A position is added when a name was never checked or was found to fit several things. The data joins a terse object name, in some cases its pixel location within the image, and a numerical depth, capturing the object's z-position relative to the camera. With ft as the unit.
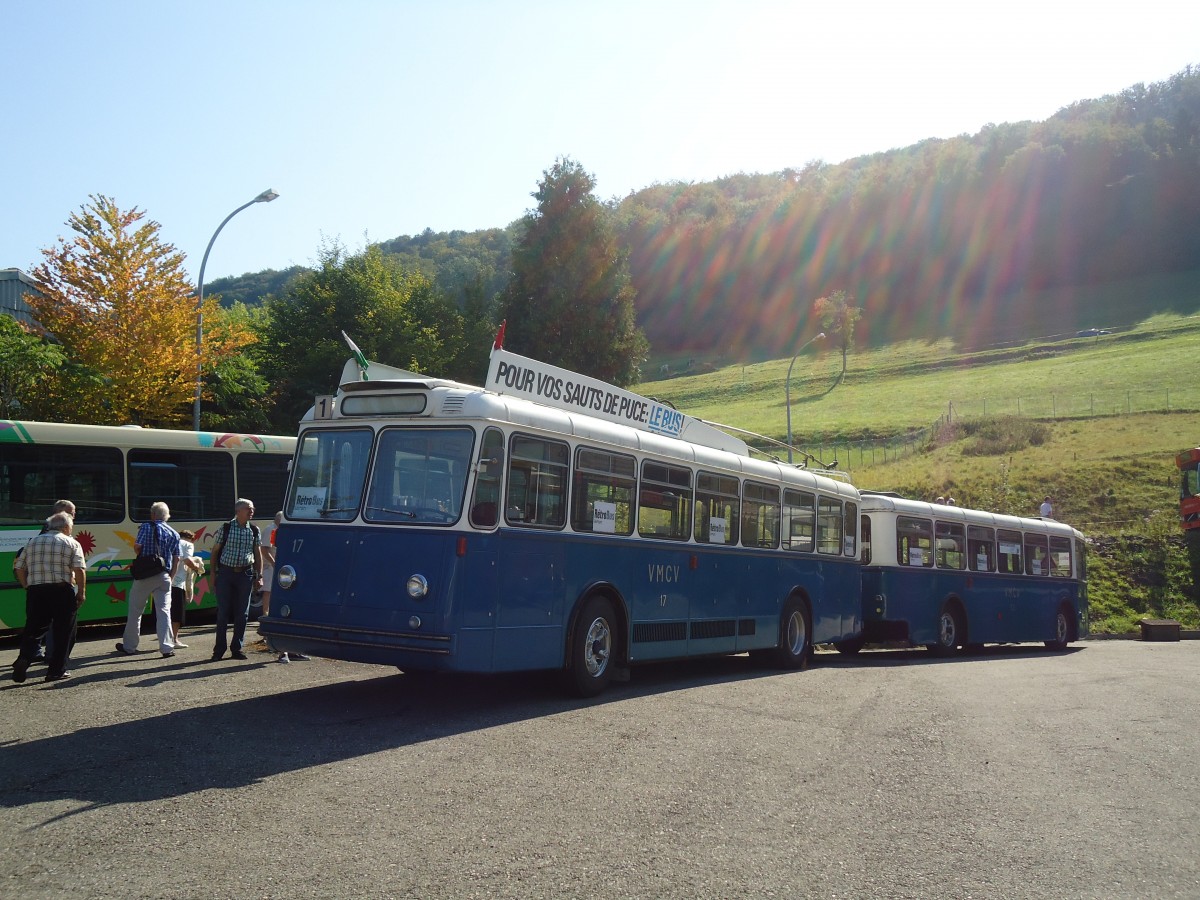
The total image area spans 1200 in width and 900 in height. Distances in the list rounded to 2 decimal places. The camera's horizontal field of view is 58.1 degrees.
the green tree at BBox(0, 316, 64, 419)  84.07
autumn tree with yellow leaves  85.97
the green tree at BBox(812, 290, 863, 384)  283.59
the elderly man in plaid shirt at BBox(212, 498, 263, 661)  40.47
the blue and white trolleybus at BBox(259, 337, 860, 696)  30.04
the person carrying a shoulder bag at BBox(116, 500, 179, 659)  40.55
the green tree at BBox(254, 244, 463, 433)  138.00
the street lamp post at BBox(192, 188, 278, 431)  87.56
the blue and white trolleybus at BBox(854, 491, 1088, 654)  62.90
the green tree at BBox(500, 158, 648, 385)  157.17
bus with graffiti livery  48.32
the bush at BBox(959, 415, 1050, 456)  161.38
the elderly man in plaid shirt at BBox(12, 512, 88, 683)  33.73
